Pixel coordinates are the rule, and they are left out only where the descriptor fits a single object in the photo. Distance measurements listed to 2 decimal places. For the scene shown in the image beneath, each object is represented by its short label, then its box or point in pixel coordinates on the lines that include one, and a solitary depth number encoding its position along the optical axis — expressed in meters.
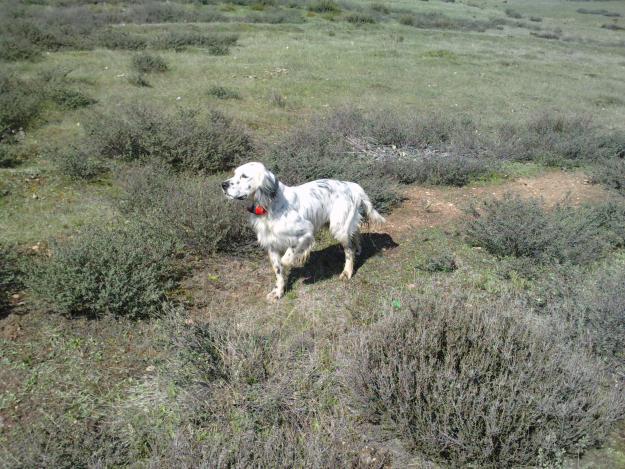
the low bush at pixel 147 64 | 14.26
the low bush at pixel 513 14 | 47.72
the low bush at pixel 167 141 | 8.71
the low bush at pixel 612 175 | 9.40
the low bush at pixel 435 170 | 9.21
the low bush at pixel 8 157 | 8.15
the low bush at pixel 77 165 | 7.94
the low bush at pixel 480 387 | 3.25
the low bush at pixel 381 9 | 36.44
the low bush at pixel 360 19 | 30.07
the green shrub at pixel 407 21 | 32.88
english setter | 5.02
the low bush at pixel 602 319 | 4.24
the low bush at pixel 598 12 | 58.26
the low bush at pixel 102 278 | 4.73
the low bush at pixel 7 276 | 4.89
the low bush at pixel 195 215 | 6.16
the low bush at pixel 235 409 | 3.09
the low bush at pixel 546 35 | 35.21
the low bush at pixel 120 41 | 17.36
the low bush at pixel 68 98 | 10.95
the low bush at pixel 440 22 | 32.97
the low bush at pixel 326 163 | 8.00
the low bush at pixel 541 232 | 6.39
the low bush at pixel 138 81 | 13.05
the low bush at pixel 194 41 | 17.97
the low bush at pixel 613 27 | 45.03
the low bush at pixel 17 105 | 9.32
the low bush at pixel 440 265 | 6.13
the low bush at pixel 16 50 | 14.11
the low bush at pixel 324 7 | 33.22
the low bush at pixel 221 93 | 12.66
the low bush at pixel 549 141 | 10.76
